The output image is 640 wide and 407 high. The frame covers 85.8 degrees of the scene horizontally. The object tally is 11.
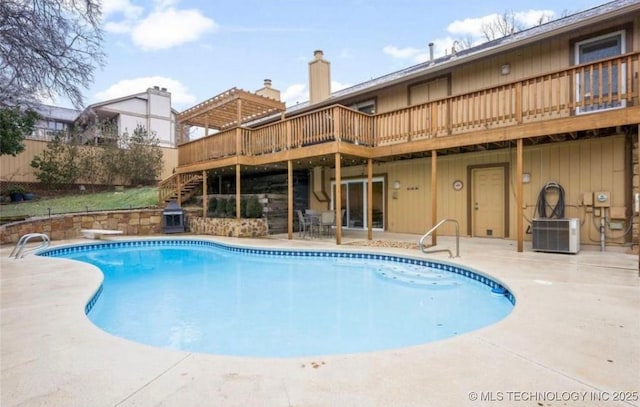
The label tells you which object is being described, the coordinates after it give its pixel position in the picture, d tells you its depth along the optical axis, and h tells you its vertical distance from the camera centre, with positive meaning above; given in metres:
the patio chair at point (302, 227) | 10.84 -0.76
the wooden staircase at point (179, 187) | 14.05 +0.77
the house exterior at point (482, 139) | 6.95 +1.55
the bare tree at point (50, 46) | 4.81 +2.43
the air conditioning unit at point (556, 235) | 6.77 -0.65
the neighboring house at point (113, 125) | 14.71 +5.57
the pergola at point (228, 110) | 11.09 +3.49
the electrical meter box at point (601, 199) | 7.16 +0.08
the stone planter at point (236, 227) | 11.31 -0.75
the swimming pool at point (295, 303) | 3.80 -1.45
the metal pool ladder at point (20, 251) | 7.10 -0.99
